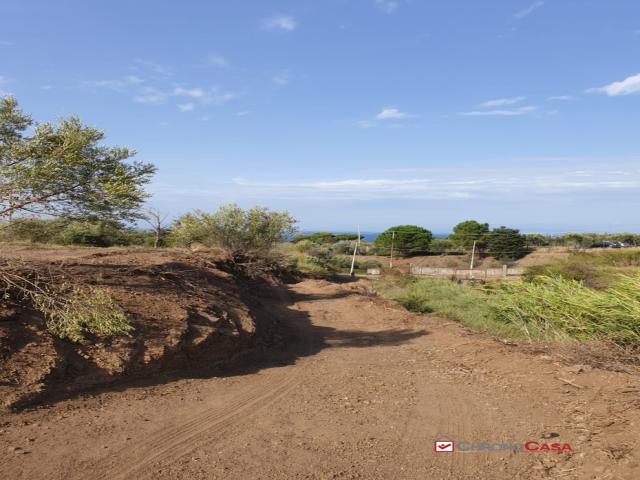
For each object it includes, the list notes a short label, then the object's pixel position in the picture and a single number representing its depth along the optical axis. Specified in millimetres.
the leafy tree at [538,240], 50369
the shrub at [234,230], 16969
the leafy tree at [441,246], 43081
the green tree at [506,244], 39688
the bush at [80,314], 5379
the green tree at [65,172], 5828
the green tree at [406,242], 43469
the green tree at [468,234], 43584
